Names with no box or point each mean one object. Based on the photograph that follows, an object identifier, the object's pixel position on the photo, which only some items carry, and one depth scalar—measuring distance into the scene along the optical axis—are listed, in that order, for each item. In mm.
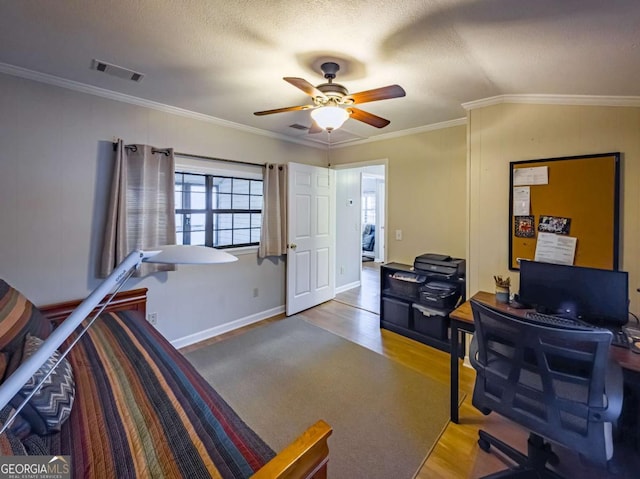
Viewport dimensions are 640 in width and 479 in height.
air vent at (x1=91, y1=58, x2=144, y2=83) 2068
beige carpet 1822
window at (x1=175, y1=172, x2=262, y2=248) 3223
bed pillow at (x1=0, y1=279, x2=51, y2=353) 1446
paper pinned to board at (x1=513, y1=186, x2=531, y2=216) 2414
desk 2008
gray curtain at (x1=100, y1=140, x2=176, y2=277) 2574
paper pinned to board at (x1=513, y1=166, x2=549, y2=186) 2332
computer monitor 1801
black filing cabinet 3061
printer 3068
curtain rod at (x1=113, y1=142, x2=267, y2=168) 2669
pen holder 2332
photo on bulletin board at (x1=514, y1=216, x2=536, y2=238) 2395
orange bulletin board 2096
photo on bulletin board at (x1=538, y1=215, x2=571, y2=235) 2258
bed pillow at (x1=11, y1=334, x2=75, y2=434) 1104
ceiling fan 1901
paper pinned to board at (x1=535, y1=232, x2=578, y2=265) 2238
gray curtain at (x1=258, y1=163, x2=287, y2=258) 3732
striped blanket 997
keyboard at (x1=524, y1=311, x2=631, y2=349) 1652
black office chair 1263
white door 3930
